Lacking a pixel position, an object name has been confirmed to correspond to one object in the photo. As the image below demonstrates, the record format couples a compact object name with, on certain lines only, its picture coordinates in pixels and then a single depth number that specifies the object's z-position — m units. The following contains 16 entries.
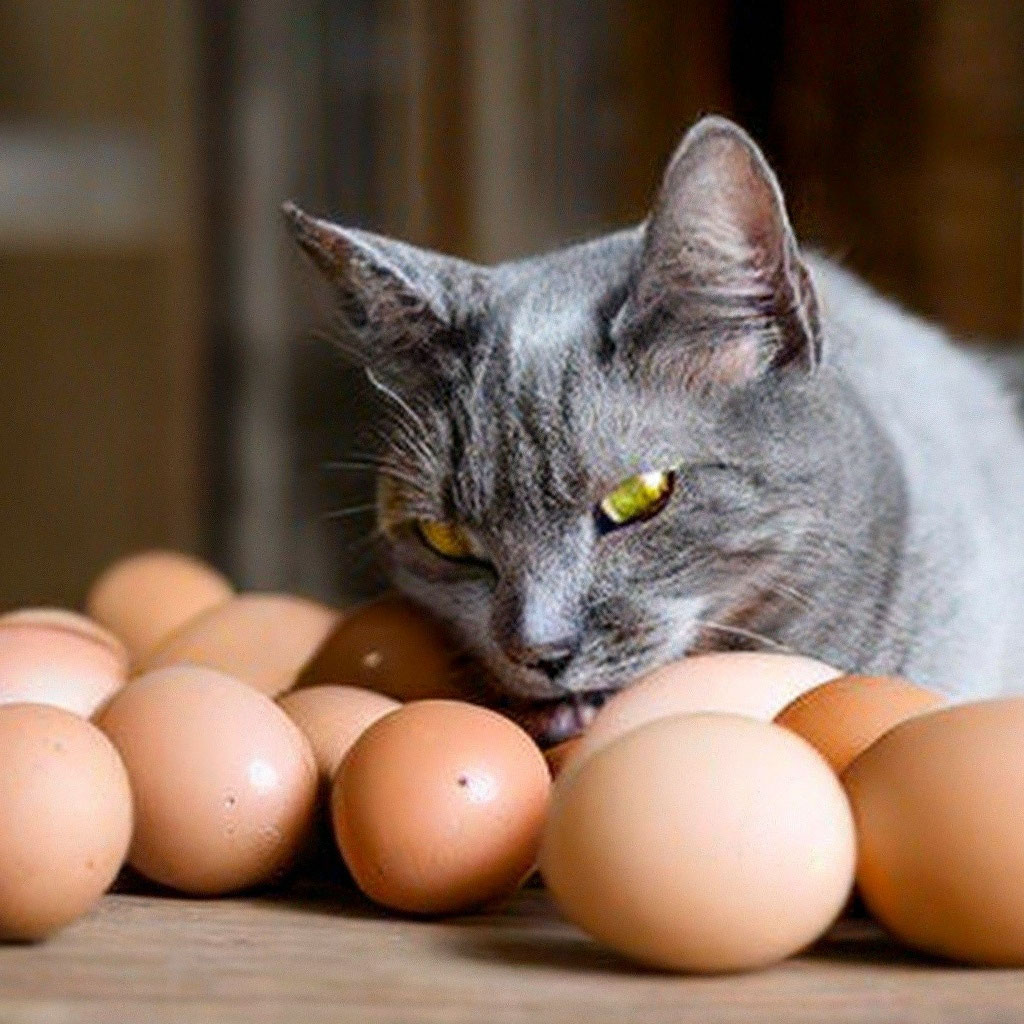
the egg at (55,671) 0.78
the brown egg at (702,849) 0.66
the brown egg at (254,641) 0.88
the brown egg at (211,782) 0.73
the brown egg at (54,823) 0.69
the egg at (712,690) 0.74
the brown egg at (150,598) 0.96
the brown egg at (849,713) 0.73
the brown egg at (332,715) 0.77
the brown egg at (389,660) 0.85
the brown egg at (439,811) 0.72
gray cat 0.81
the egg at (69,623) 0.85
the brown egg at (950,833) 0.67
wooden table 0.65
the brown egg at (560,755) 0.74
